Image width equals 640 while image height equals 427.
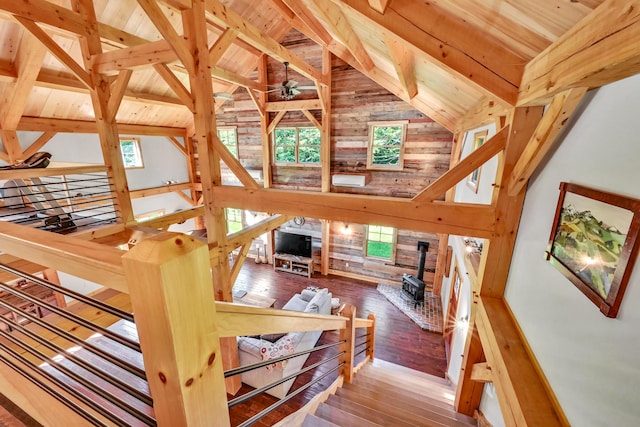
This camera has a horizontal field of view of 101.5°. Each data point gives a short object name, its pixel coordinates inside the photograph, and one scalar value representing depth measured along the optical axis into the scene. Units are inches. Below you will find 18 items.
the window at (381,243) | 263.1
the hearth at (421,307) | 212.1
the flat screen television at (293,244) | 293.7
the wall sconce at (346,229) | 276.0
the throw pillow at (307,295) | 215.2
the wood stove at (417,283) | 234.8
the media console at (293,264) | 288.8
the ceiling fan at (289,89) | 183.0
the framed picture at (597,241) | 34.1
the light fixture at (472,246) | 122.5
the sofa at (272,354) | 147.6
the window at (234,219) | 339.0
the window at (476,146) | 132.3
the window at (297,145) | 271.4
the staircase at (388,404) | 83.3
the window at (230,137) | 306.8
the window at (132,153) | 280.4
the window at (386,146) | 238.8
